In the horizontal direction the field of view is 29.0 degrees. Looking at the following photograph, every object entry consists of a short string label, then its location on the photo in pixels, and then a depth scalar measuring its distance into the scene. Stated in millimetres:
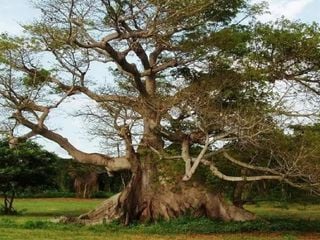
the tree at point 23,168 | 27406
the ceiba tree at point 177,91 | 17875
